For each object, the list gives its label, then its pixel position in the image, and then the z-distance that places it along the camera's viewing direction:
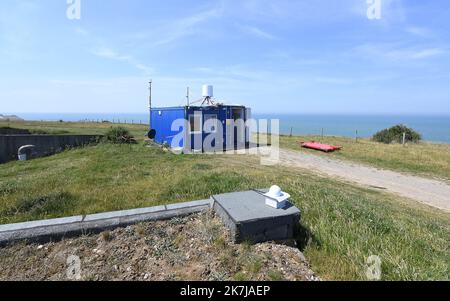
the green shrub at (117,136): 19.34
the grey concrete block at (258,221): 3.34
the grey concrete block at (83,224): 3.53
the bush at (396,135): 27.56
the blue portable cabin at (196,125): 16.52
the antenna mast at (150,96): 24.58
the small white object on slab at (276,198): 3.59
